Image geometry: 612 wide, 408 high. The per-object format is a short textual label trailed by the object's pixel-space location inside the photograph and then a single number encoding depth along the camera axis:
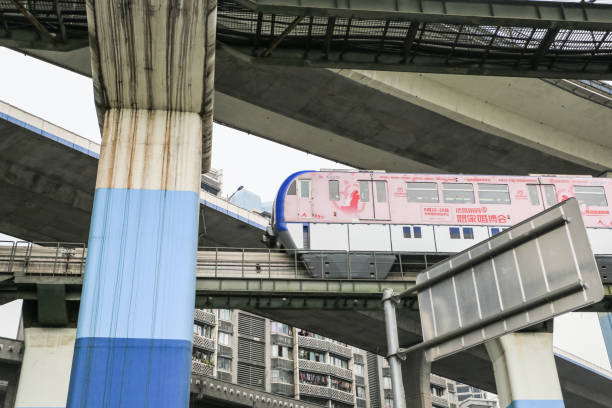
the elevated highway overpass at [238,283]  25.88
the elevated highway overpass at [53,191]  38.12
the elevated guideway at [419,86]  18.09
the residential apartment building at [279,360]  62.81
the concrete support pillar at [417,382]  37.50
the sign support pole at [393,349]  10.17
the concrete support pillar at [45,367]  24.53
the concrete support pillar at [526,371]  28.14
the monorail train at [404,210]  29.48
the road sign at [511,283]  8.60
